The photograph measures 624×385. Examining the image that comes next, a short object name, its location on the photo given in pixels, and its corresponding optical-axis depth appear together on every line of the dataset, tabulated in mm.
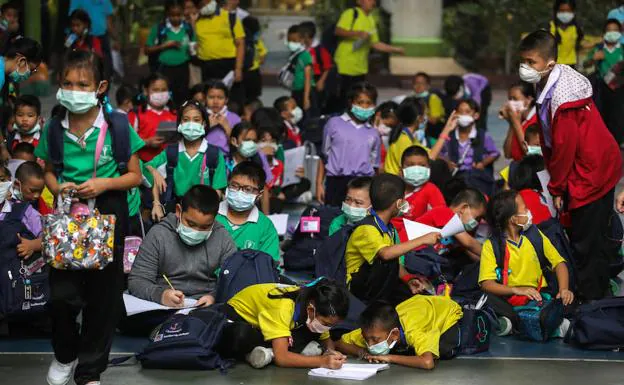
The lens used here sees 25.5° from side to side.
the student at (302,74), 15258
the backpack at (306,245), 10102
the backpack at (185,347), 7383
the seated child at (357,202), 9109
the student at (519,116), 10727
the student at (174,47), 14875
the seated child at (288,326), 7281
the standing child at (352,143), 11555
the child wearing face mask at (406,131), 11688
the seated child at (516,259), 8453
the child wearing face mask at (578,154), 8367
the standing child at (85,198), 6457
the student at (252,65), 15484
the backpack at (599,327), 7996
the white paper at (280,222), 10781
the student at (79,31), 14625
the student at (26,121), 11078
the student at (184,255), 8070
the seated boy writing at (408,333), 7484
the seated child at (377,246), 8344
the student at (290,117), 13156
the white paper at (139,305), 7891
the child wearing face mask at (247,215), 8914
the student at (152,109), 11672
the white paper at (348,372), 7203
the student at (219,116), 11578
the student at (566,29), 15391
